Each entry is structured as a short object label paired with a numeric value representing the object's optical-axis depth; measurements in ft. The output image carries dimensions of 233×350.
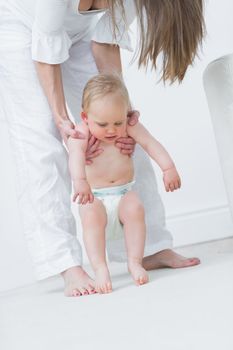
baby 7.22
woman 7.20
